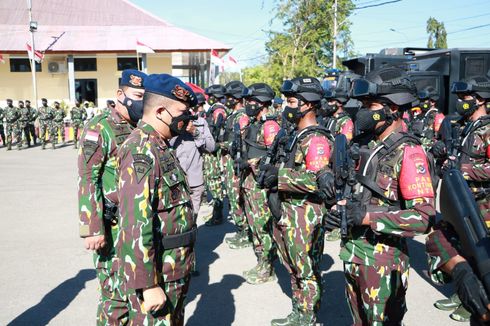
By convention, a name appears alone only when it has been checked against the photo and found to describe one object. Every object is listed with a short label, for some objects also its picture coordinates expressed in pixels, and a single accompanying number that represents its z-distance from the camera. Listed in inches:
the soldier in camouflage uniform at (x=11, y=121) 696.4
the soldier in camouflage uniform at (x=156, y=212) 90.0
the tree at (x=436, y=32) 2185.0
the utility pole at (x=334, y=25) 1101.3
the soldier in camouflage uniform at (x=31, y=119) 723.7
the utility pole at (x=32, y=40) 826.4
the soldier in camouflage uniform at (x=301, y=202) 147.0
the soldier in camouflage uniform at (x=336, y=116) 286.8
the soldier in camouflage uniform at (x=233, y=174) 257.3
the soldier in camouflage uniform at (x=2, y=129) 737.0
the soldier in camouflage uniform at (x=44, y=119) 725.9
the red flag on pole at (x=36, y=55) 862.5
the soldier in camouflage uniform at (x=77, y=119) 733.3
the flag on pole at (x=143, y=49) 804.6
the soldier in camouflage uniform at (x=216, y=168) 298.8
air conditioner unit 1054.0
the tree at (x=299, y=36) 1152.2
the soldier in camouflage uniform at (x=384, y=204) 103.2
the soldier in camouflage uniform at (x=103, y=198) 125.1
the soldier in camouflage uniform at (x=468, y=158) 74.3
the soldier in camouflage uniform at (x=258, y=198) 203.2
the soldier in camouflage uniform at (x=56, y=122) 726.5
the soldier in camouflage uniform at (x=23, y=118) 710.5
